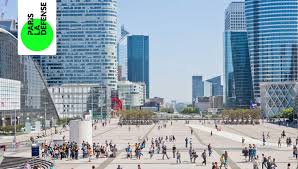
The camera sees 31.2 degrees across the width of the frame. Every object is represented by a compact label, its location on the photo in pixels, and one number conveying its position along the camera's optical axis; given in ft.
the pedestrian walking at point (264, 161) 129.49
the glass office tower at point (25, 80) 352.90
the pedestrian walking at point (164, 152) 158.94
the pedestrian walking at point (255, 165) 117.29
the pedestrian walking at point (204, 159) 141.07
